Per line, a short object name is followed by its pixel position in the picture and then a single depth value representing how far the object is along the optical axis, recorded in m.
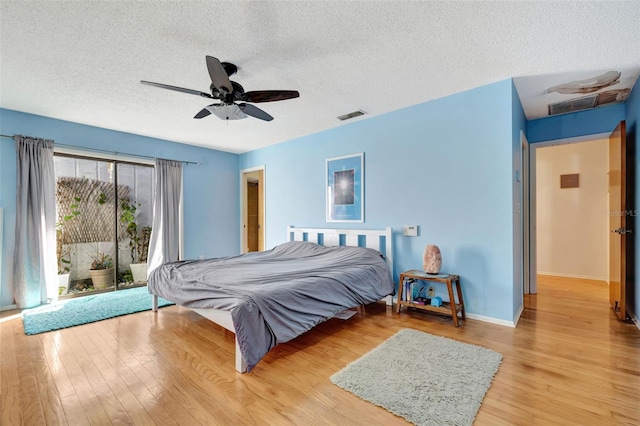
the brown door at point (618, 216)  2.95
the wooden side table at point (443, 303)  2.83
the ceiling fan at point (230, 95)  2.15
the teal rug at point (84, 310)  3.01
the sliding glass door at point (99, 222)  4.17
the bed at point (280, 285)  2.04
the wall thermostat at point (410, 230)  3.45
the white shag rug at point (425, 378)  1.60
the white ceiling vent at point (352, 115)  3.72
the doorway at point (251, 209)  6.06
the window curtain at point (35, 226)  3.53
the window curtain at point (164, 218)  4.73
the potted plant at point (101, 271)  4.37
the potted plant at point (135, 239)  4.70
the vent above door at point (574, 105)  3.24
